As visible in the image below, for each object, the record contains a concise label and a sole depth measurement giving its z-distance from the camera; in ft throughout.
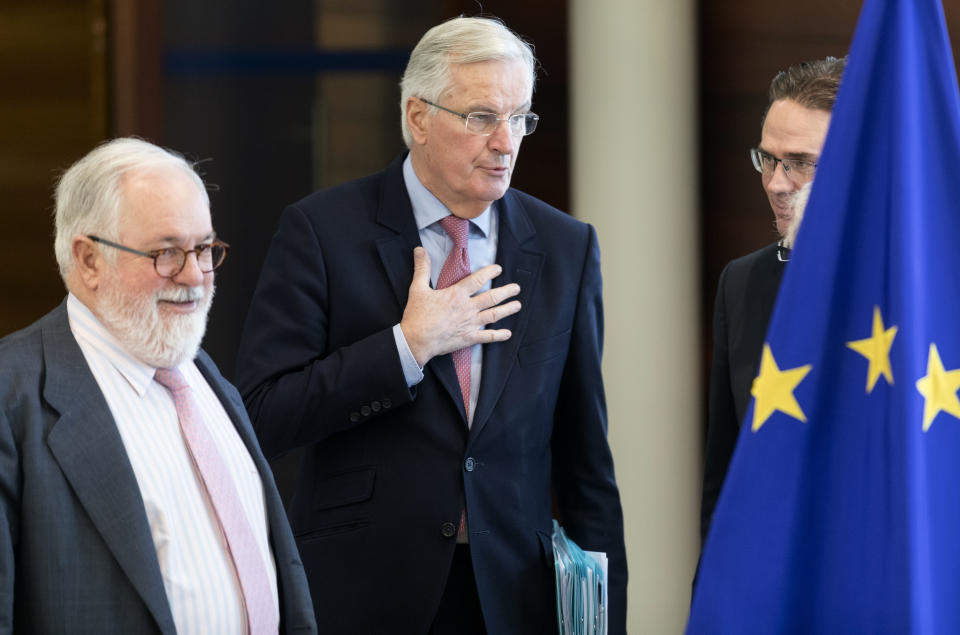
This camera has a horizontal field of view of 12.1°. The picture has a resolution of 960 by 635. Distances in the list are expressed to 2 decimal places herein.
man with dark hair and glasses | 18.93
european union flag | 16.97
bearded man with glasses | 17.74
